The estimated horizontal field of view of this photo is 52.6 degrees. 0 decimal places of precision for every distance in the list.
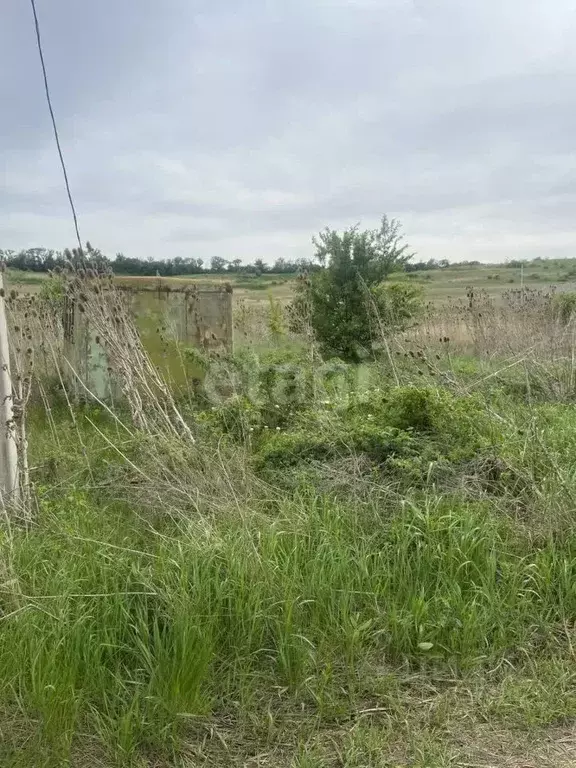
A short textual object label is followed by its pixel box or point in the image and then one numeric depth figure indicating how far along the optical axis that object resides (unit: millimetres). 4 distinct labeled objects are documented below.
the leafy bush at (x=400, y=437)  3809
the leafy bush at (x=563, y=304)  8859
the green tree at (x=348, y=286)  9953
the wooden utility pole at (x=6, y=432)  3309
